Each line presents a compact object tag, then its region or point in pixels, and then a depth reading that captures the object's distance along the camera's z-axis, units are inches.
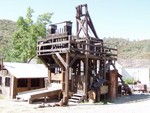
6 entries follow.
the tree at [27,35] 1073.6
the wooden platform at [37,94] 572.7
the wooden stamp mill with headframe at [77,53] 590.9
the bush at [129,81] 1091.1
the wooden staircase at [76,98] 589.6
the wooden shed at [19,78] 684.8
